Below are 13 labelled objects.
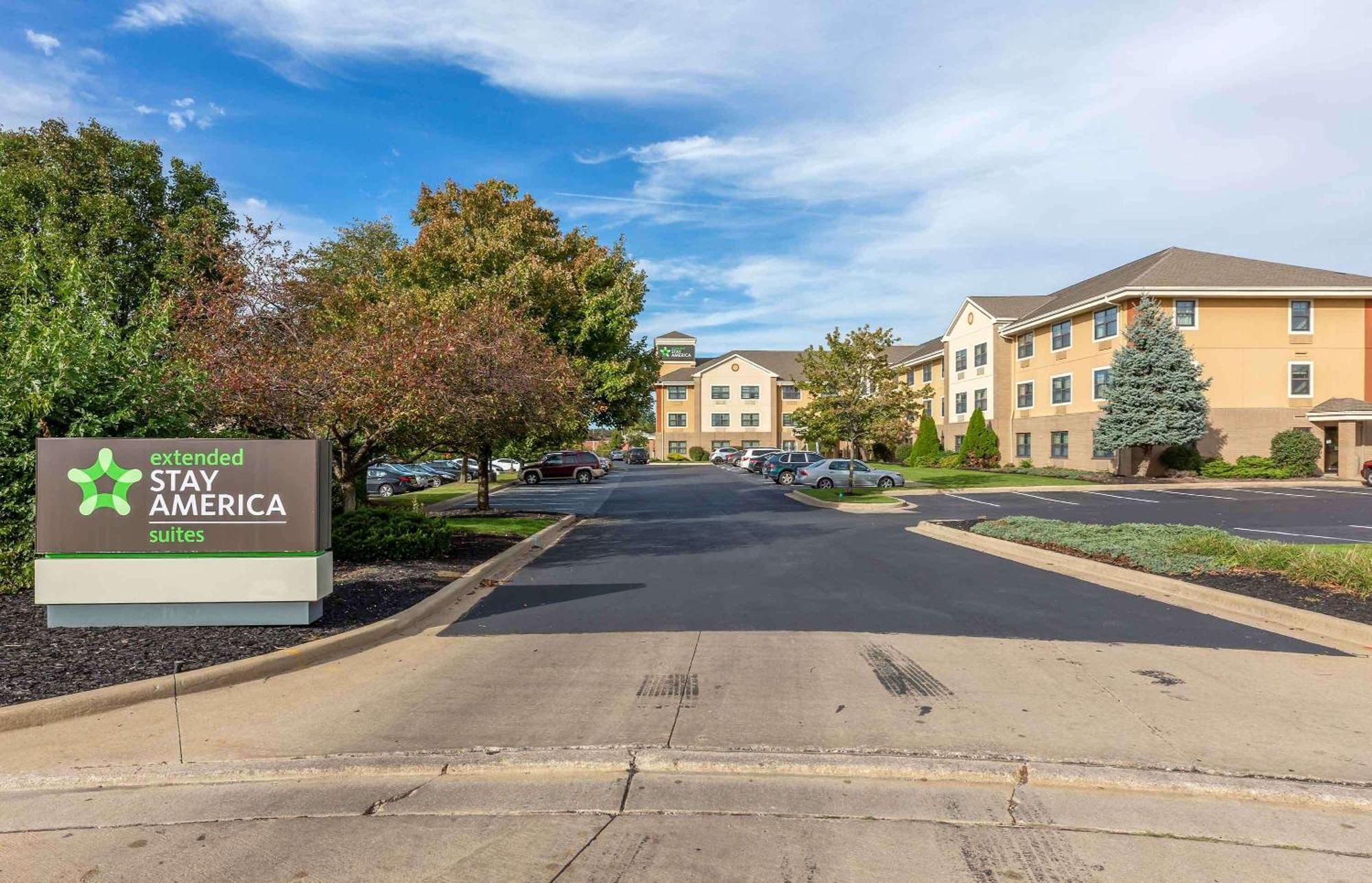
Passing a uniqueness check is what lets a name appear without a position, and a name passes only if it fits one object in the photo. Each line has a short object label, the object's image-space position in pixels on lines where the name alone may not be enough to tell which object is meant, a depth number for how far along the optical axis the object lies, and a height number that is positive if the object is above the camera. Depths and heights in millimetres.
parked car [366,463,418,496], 36469 -1664
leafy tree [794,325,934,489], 31734 +1844
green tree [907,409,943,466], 54188 -216
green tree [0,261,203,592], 9469 +707
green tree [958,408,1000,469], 48031 -286
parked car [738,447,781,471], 55531 -978
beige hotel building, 38156 +4000
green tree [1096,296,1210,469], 35812 +2131
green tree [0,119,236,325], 21531 +6315
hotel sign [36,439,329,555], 8062 -484
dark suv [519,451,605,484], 46062 -1386
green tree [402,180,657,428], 22750 +4549
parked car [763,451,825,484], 42000 -1168
